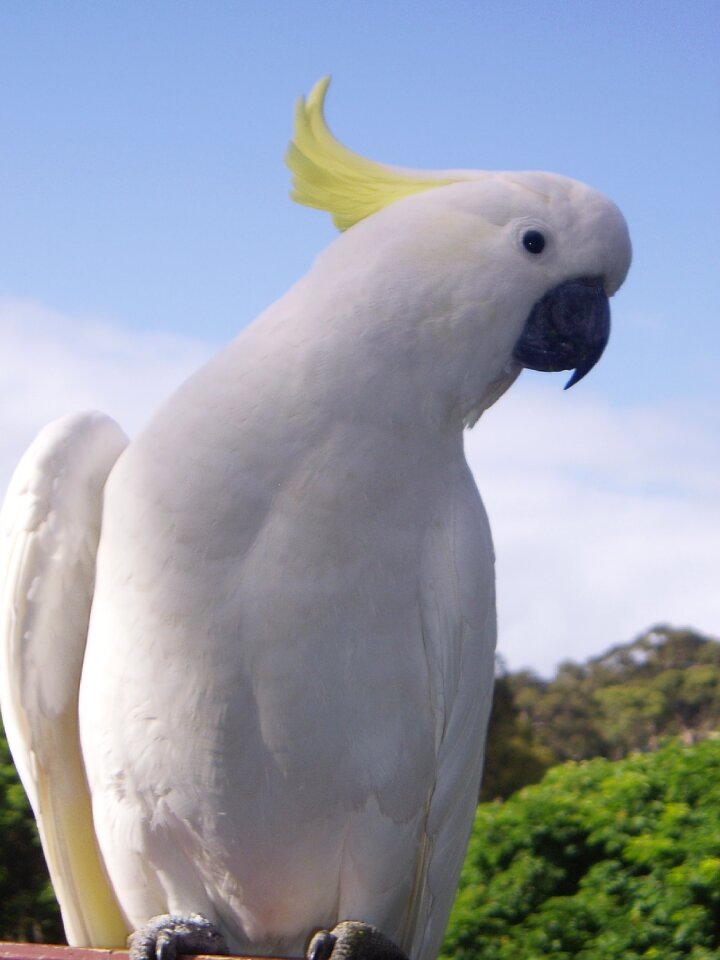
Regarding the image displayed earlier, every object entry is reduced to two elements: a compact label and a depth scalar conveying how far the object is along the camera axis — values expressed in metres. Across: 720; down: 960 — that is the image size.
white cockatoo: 2.13
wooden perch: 1.99
